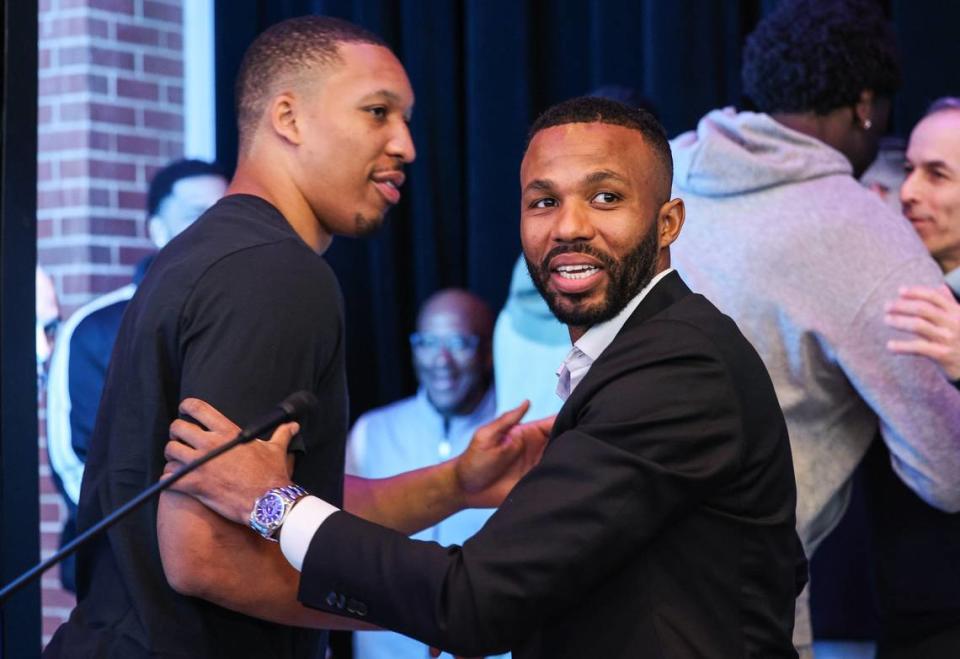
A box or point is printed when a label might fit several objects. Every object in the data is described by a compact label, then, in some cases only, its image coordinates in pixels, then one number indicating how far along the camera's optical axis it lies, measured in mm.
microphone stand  1485
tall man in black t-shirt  1632
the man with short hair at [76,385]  3488
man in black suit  1477
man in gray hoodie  2283
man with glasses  3770
